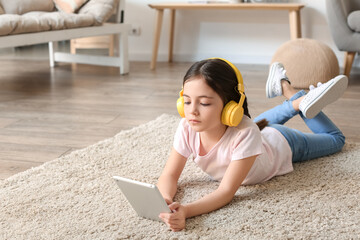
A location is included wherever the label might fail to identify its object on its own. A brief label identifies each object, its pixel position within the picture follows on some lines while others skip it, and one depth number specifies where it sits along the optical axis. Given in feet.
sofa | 8.64
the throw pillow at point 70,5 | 11.18
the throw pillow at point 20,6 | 10.94
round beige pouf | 9.20
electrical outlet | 13.89
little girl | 3.77
